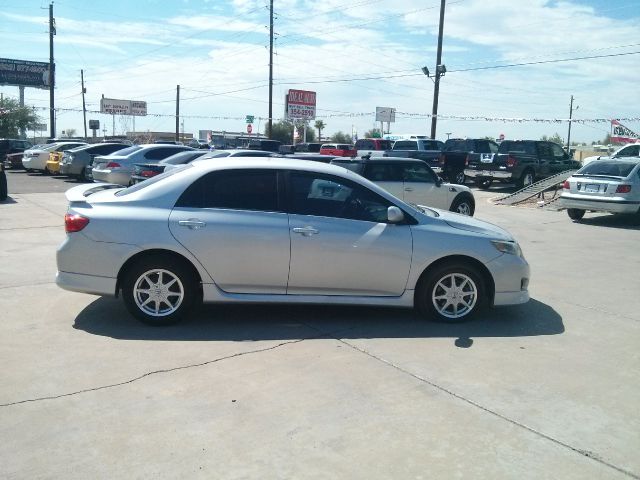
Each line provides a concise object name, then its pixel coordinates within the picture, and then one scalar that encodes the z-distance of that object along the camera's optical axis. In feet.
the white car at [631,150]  77.88
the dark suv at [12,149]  95.30
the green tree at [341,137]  244.30
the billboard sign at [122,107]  230.68
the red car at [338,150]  88.33
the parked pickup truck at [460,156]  79.25
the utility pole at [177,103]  194.09
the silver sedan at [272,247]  18.04
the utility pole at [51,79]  146.89
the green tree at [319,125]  286.09
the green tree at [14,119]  209.26
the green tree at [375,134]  184.98
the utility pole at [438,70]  101.96
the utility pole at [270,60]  136.98
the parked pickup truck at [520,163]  73.97
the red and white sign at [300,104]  167.02
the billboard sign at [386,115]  162.40
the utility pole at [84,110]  195.83
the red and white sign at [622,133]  130.94
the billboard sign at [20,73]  212.43
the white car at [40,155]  85.40
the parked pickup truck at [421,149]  78.84
